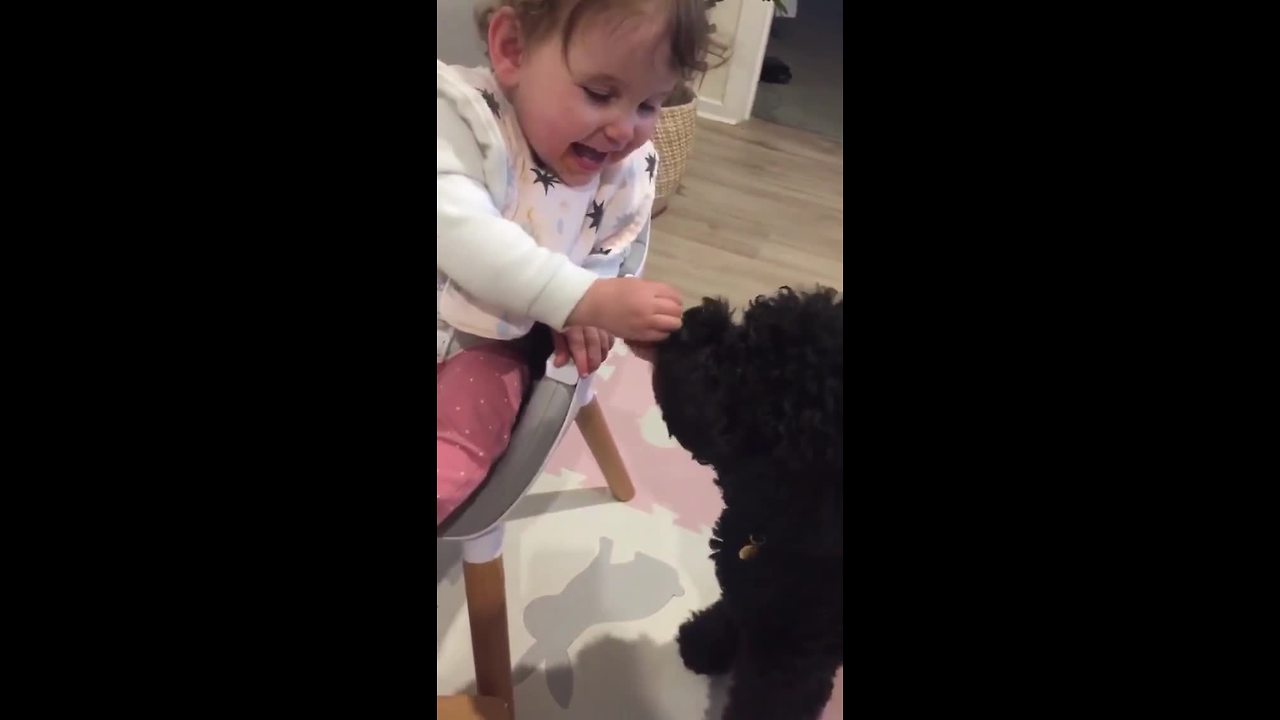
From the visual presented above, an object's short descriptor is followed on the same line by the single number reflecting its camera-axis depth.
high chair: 0.50
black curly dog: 0.40
